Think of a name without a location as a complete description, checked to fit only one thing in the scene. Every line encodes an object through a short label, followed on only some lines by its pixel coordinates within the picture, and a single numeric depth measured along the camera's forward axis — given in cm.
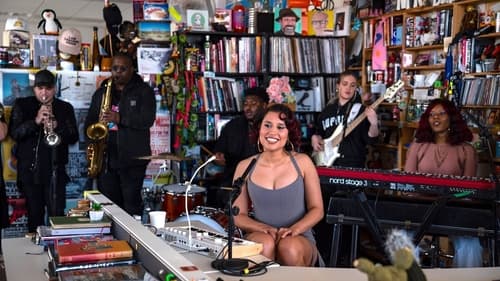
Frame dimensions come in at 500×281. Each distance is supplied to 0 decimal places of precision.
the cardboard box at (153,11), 520
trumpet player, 450
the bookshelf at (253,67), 546
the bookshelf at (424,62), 469
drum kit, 432
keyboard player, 402
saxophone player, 462
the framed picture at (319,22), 588
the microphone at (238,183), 226
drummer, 498
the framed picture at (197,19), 538
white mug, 262
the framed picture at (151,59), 517
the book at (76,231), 244
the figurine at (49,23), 513
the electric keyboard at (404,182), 334
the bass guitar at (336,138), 470
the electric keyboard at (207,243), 225
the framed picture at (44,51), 498
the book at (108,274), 191
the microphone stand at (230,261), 207
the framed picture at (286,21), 575
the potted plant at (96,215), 258
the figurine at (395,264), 110
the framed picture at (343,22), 597
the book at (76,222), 246
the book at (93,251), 203
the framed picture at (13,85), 486
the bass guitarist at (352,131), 478
